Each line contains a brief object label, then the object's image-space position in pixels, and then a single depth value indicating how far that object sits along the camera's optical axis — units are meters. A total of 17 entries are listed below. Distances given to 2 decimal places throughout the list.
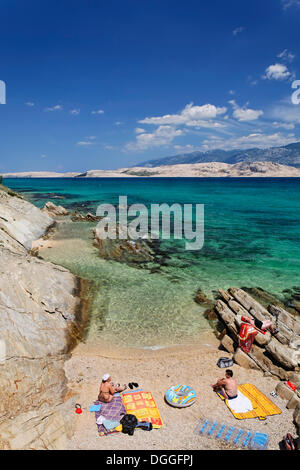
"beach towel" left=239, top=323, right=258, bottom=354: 13.16
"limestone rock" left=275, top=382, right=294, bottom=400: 10.70
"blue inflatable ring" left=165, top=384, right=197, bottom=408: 10.22
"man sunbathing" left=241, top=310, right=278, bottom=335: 13.90
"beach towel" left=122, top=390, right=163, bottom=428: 9.56
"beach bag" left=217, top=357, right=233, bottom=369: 12.73
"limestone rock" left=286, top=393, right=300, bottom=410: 10.12
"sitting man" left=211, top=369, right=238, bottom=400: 10.56
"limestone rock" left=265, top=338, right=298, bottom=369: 12.23
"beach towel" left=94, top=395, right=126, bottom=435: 9.26
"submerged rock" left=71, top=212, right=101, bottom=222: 45.59
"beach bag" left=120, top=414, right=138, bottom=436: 8.95
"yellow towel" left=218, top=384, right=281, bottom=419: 9.83
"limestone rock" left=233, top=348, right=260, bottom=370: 12.71
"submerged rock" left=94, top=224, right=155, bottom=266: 27.39
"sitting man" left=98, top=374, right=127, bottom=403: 10.35
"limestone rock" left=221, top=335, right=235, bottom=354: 13.95
